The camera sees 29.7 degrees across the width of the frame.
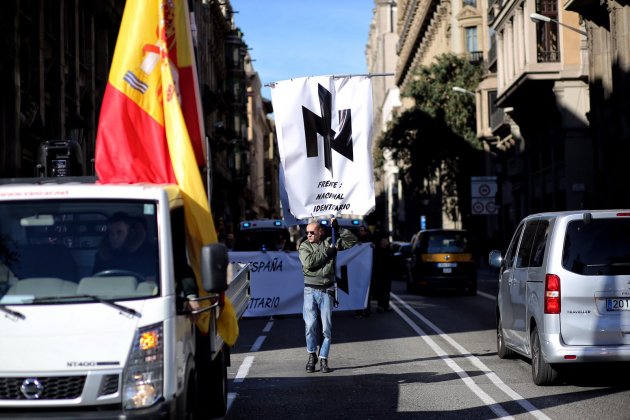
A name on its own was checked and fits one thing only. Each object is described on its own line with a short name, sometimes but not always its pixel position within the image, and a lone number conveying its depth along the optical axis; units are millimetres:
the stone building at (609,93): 34219
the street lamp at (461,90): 58388
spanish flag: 9125
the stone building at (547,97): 45281
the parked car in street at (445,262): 32281
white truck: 7320
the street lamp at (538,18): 37844
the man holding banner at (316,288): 14367
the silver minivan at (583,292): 12109
